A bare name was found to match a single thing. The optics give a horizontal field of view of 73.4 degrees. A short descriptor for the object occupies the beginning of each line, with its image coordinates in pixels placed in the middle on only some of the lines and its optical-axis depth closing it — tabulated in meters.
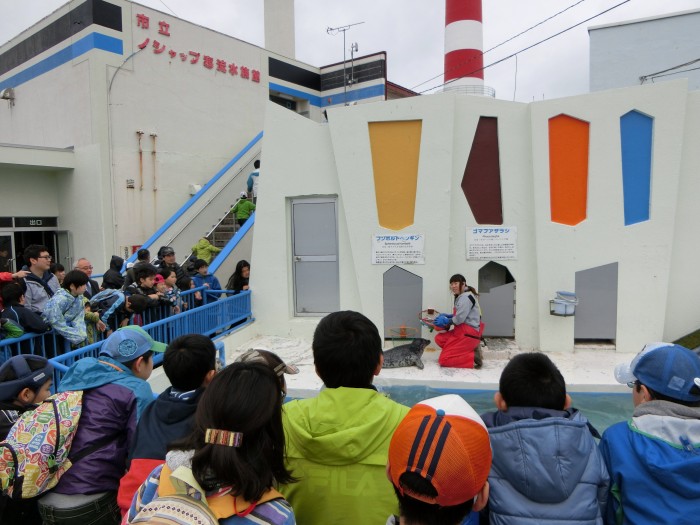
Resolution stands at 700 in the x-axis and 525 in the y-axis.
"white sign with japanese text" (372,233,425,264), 7.24
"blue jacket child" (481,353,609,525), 1.58
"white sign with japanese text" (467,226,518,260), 7.09
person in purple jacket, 2.19
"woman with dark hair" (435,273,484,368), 6.26
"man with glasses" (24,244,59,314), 4.95
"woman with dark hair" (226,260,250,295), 8.22
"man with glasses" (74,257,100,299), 6.04
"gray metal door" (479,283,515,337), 7.36
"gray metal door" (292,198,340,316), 7.83
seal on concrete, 6.75
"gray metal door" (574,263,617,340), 6.87
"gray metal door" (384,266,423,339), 7.35
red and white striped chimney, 15.59
